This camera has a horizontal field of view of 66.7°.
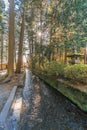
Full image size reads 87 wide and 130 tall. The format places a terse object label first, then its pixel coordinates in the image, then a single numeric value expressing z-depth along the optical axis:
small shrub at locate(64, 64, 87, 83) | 2.81
